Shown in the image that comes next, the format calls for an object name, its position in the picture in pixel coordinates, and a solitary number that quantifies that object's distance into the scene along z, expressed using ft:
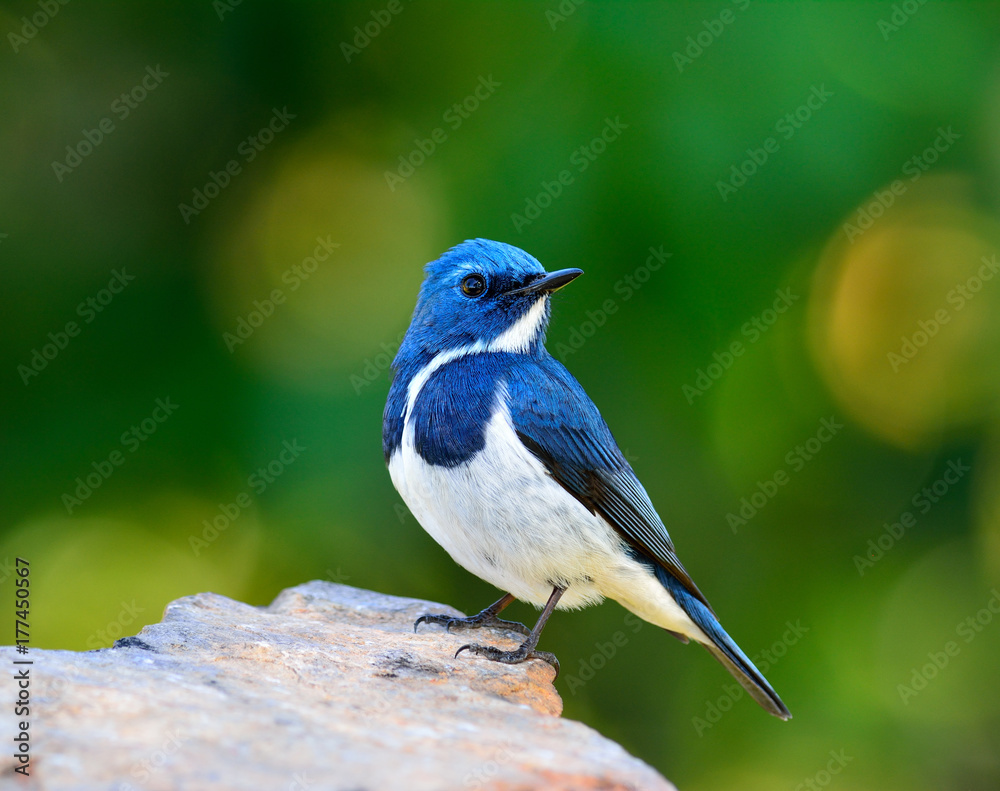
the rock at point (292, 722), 15.84
